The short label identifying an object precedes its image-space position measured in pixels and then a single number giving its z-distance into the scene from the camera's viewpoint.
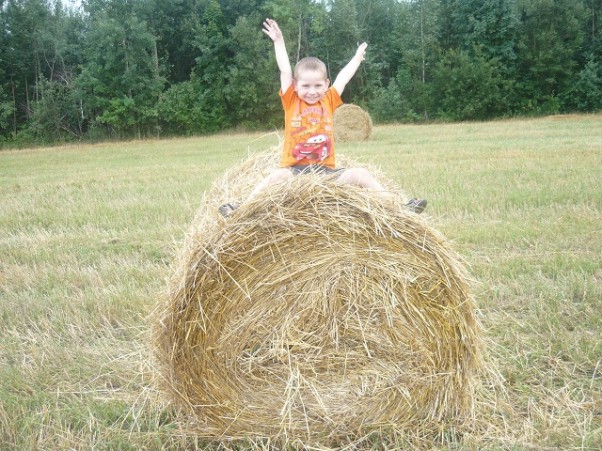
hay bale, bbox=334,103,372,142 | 20.41
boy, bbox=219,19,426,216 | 4.18
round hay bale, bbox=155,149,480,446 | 3.05
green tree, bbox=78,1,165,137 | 32.84
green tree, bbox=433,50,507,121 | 34.50
